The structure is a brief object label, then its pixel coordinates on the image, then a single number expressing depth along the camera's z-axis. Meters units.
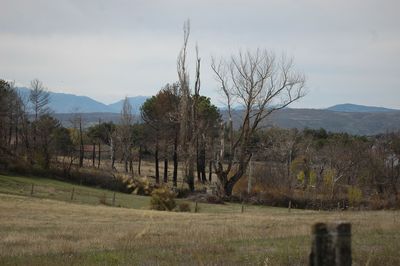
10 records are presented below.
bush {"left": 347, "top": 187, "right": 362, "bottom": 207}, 54.26
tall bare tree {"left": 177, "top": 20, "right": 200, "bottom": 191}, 57.56
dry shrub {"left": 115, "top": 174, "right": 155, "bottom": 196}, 52.17
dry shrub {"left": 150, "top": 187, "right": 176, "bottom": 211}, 41.09
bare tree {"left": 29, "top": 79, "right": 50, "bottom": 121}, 84.34
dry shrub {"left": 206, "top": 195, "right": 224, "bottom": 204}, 54.94
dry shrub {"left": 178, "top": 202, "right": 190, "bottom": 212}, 41.54
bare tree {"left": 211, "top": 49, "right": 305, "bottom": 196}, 55.19
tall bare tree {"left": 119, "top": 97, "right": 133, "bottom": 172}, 78.56
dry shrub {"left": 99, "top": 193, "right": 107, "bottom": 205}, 45.83
